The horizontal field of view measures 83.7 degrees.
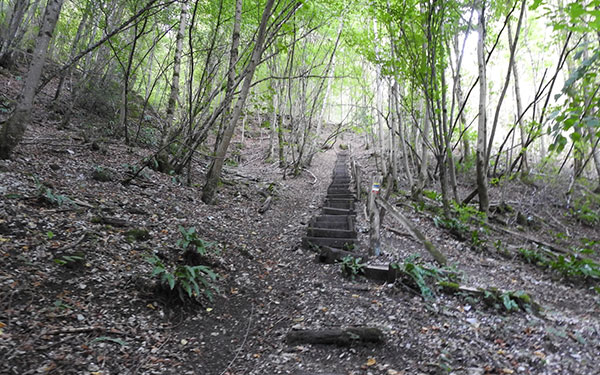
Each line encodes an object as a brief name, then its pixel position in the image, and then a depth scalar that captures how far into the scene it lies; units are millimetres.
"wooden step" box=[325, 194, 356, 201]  10469
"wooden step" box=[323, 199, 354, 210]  9559
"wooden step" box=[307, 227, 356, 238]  6770
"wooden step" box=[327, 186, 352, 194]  11411
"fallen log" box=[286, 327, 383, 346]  3537
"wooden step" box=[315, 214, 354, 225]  8008
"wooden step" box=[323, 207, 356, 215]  8844
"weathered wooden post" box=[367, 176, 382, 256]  5758
